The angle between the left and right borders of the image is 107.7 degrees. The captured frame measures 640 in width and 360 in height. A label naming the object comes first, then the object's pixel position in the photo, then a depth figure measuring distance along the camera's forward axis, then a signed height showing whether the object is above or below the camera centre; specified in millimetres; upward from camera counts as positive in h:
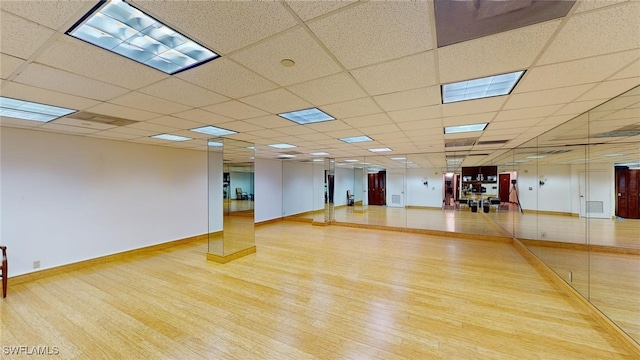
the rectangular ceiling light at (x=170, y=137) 4567 +914
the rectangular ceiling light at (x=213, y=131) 4020 +936
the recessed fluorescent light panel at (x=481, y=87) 2178 +952
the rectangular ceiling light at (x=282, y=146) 5870 +923
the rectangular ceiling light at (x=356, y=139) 4902 +934
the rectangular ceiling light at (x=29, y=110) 2729 +925
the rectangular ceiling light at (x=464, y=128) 3840 +910
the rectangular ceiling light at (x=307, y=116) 3183 +954
